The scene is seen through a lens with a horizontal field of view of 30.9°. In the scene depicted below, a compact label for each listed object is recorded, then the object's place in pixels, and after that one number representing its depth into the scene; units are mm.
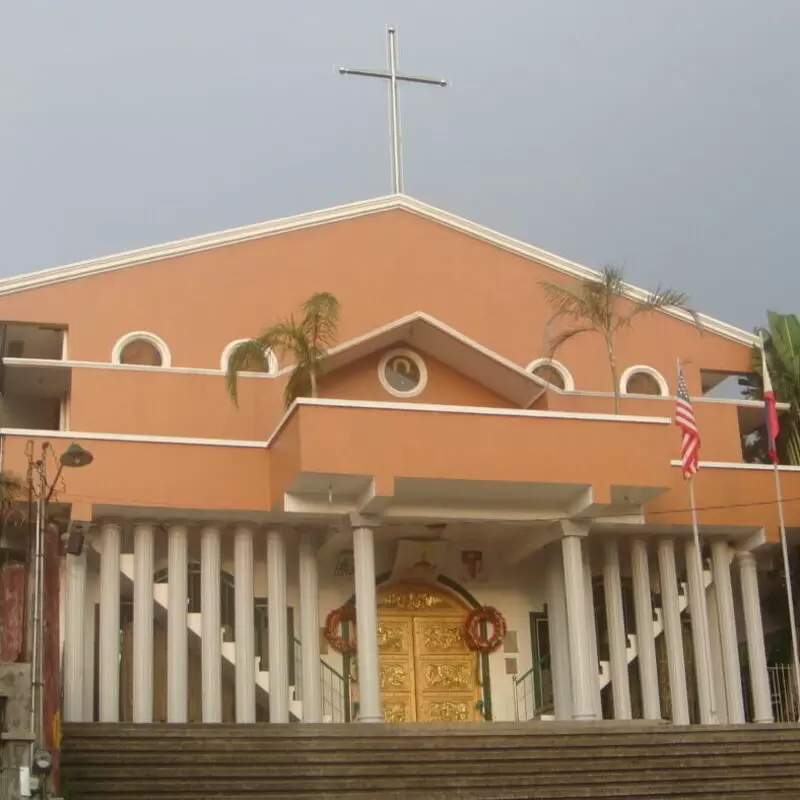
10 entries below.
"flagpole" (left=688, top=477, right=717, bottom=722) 22922
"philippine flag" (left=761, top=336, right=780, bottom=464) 23844
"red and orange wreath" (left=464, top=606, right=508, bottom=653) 24406
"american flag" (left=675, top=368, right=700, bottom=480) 22267
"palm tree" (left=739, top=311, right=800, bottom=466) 27250
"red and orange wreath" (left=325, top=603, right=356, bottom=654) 23609
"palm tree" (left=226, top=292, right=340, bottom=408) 22469
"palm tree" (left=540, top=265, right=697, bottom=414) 24562
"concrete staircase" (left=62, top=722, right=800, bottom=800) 17188
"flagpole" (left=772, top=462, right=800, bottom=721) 22719
